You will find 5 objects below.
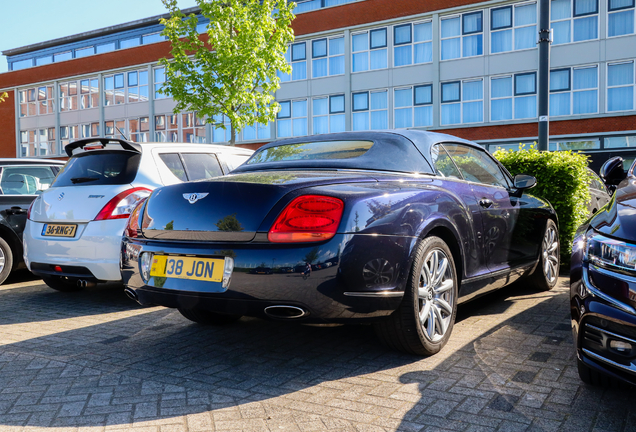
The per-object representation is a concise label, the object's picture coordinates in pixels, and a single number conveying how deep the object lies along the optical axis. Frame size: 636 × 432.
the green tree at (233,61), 16.61
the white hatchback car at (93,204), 5.32
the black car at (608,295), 2.44
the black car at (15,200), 7.08
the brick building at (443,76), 25.41
